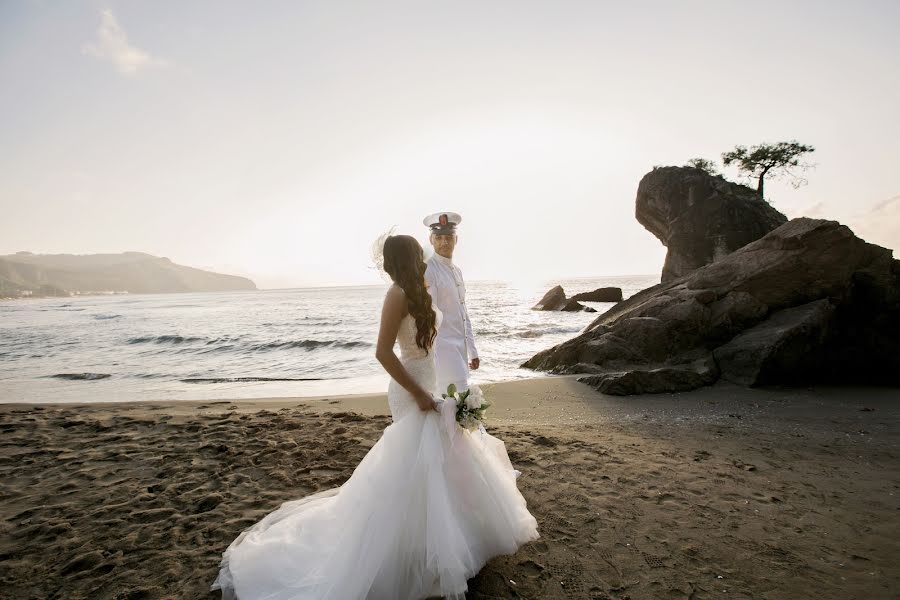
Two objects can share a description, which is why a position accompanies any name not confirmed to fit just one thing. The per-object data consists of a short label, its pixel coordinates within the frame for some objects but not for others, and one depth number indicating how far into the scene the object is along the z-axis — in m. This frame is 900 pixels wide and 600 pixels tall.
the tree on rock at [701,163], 29.58
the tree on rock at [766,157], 27.55
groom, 4.28
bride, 2.57
